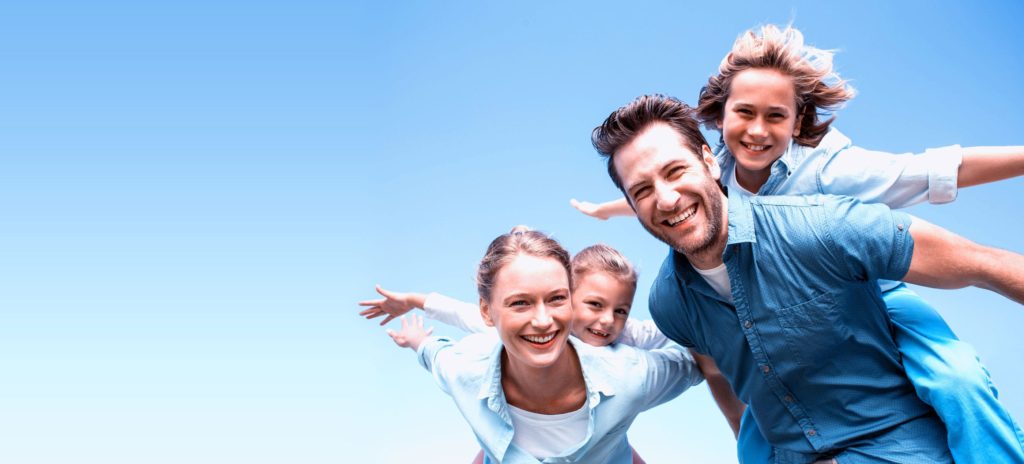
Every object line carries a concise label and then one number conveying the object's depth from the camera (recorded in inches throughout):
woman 134.7
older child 102.7
